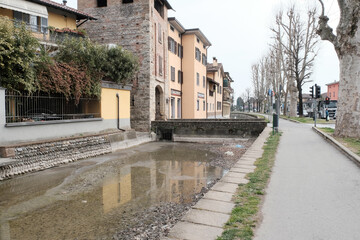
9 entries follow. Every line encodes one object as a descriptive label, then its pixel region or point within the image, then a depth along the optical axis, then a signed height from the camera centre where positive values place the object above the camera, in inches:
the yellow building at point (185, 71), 1006.4 +179.9
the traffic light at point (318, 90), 692.7 +62.5
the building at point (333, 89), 2745.8 +268.1
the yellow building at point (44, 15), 611.5 +256.1
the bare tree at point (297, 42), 1215.6 +347.6
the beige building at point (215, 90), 1478.8 +149.7
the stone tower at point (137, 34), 753.0 +241.2
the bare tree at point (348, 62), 439.3 +92.3
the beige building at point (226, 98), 1978.0 +126.2
